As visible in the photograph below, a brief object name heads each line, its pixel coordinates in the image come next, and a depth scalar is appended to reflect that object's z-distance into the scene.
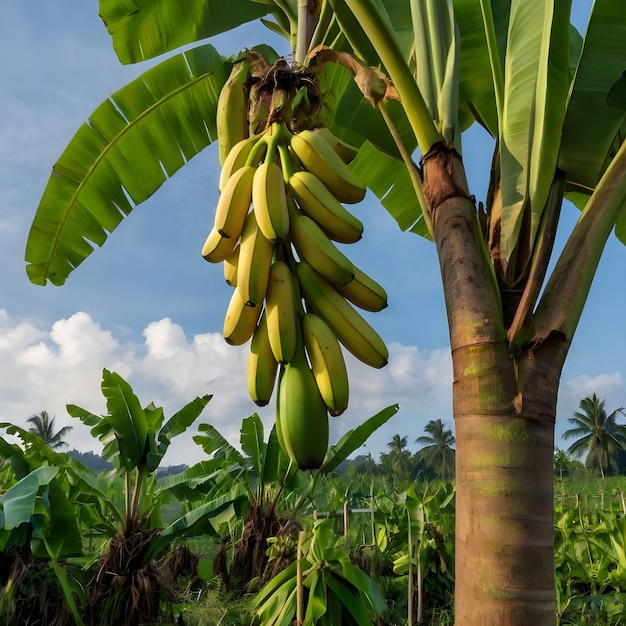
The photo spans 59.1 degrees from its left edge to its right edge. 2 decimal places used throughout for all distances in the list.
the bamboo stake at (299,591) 2.00
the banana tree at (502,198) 0.93
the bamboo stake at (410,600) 3.10
